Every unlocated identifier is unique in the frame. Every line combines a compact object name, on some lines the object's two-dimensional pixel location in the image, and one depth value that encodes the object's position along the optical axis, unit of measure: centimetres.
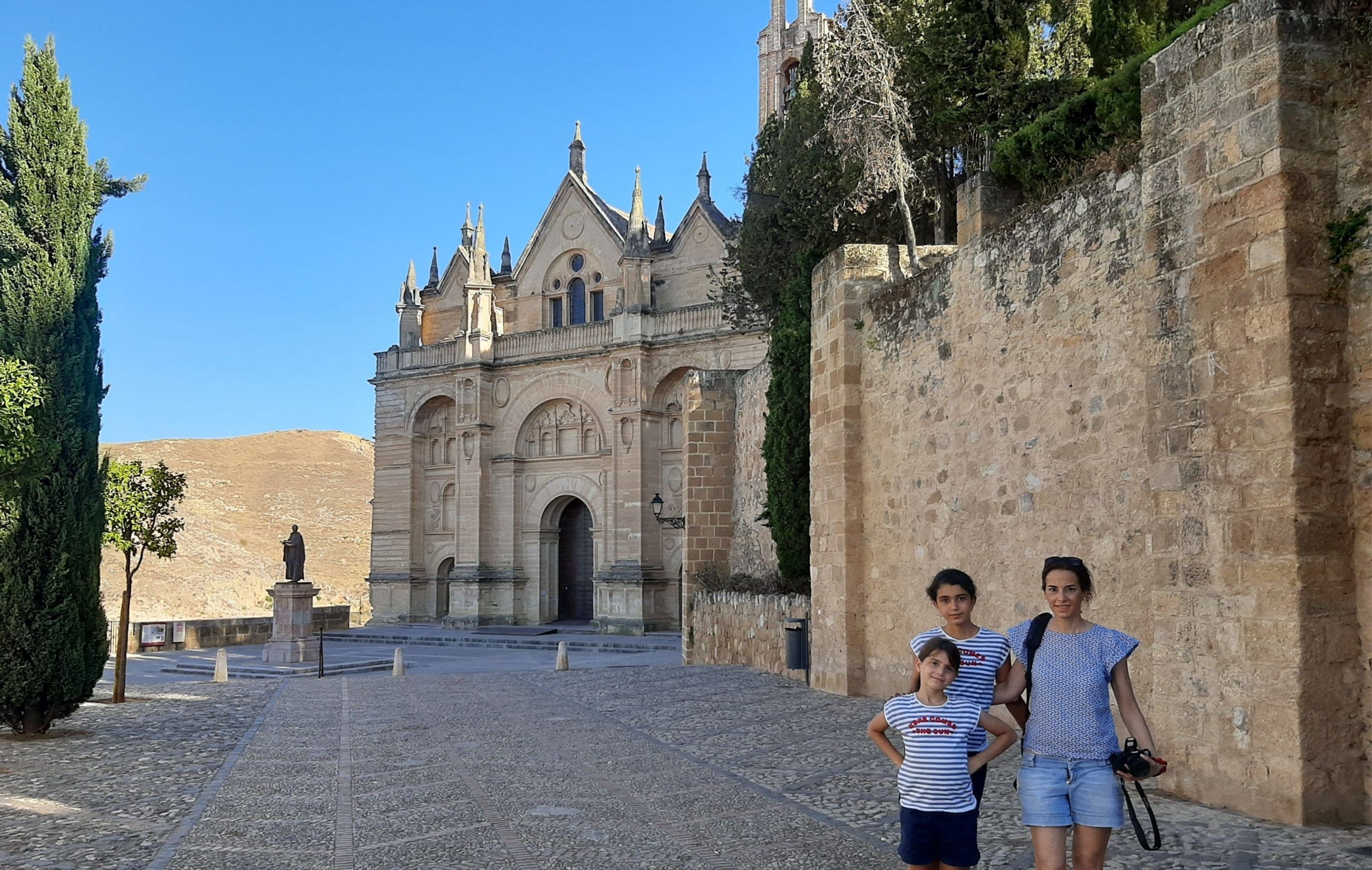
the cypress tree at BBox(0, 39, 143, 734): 1009
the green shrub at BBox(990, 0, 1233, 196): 989
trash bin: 1383
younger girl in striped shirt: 364
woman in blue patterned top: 372
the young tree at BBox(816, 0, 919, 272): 1496
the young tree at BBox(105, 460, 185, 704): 1360
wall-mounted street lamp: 2617
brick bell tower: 4019
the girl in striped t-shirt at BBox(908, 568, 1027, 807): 391
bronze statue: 2336
